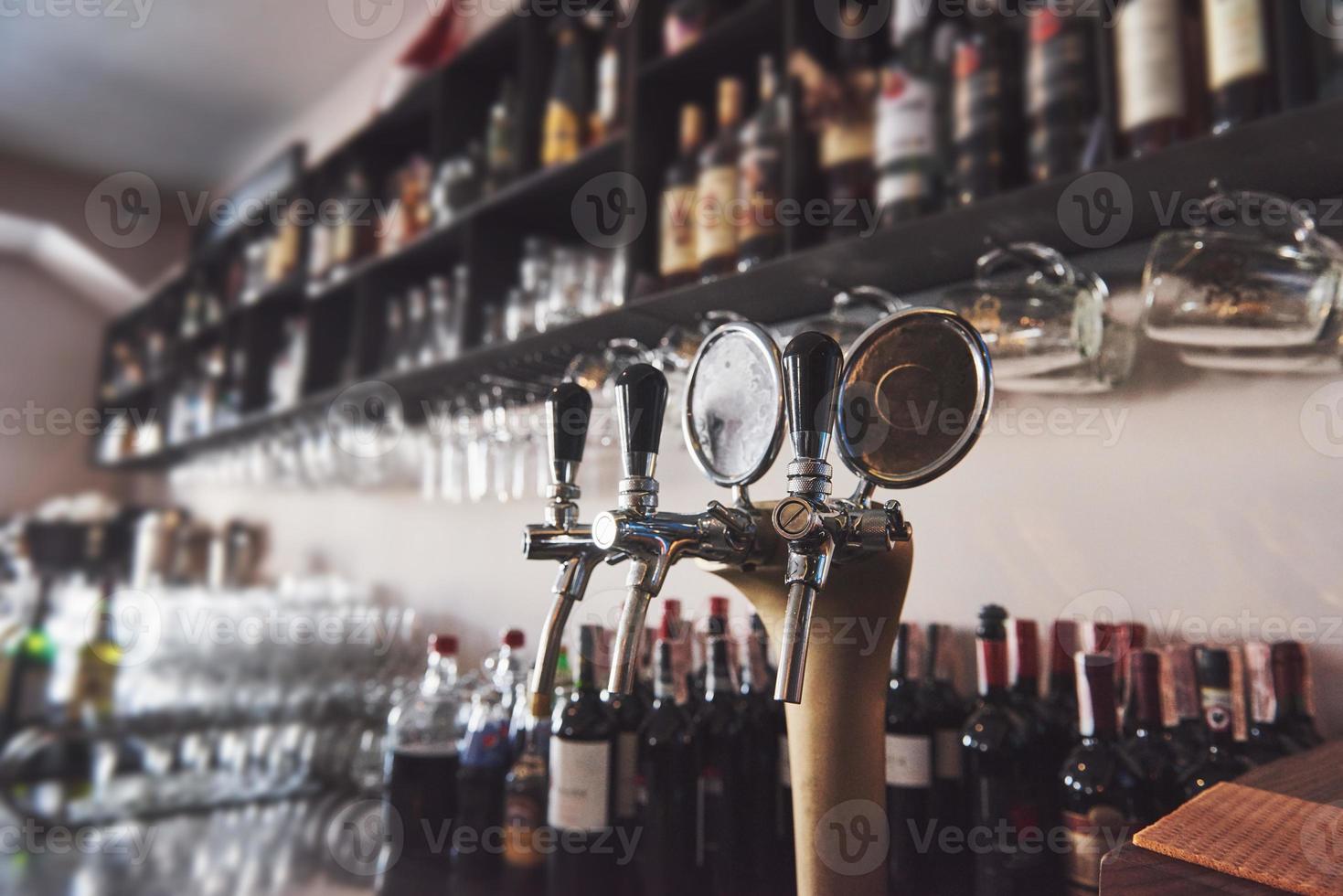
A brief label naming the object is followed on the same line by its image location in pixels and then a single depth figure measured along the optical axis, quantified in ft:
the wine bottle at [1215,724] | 2.85
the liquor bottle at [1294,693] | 2.89
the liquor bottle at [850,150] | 4.36
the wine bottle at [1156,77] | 3.33
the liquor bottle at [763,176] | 4.55
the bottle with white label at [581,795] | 3.88
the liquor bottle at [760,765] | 3.63
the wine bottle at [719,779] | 3.65
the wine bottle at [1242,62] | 3.12
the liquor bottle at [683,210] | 5.00
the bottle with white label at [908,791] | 3.35
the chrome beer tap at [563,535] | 2.38
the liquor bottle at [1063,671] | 3.40
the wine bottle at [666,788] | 3.80
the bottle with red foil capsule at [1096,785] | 2.84
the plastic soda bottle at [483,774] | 4.62
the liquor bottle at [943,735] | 3.45
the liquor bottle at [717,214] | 4.75
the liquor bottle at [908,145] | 4.04
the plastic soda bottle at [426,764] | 4.68
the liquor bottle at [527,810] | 4.26
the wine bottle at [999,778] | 3.11
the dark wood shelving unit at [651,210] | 3.18
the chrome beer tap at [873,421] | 2.13
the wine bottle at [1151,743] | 2.91
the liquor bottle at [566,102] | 5.98
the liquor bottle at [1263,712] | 2.87
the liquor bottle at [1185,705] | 2.97
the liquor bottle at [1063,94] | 3.66
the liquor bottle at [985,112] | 3.88
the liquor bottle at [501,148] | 6.52
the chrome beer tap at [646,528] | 2.19
